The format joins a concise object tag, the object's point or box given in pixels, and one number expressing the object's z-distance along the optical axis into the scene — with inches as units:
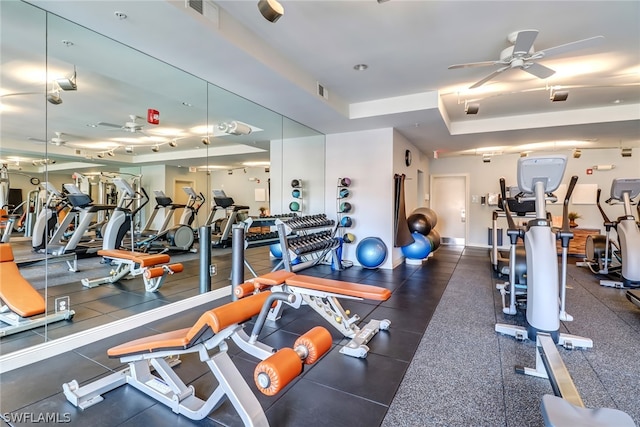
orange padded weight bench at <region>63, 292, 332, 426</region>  57.7
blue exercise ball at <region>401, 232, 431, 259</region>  242.7
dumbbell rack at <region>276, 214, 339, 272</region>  165.0
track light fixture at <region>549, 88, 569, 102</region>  160.4
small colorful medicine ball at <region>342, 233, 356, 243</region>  236.1
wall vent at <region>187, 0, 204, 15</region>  93.9
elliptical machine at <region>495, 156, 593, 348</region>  104.1
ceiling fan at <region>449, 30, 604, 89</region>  107.1
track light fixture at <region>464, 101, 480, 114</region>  181.3
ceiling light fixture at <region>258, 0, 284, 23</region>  82.9
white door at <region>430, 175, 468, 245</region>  362.9
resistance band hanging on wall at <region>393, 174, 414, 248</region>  231.1
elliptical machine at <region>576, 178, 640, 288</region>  175.5
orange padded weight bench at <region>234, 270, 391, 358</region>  102.3
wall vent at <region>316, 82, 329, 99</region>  170.7
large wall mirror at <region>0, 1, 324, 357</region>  105.0
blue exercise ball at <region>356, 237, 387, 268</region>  221.0
